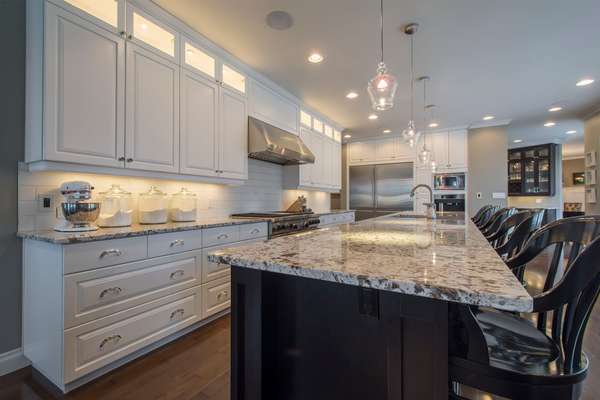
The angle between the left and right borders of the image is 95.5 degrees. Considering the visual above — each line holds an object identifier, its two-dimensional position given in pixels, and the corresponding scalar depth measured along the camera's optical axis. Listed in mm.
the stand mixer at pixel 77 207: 1671
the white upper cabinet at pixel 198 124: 2402
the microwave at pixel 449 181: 5445
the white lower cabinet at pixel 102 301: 1465
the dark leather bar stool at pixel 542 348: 636
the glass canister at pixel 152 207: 2236
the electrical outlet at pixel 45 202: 1783
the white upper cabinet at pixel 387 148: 5997
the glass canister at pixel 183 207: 2482
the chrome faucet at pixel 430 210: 2677
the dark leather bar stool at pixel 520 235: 1271
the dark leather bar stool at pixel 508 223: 1560
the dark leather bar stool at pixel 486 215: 3059
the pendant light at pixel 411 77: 2332
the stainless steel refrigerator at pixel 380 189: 5773
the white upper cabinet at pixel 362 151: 6277
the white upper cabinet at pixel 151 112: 1997
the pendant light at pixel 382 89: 1820
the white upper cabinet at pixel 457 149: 5441
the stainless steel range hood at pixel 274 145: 3076
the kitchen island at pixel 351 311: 605
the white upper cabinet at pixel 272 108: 3256
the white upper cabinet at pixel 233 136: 2793
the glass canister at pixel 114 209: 1951
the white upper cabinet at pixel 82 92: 1606
